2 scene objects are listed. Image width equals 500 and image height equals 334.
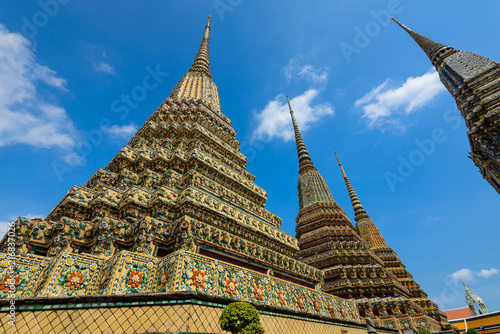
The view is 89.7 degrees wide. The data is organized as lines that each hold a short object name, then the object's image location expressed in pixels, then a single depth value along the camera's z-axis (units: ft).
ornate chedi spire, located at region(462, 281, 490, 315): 149.07
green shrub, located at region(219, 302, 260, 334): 13.35
